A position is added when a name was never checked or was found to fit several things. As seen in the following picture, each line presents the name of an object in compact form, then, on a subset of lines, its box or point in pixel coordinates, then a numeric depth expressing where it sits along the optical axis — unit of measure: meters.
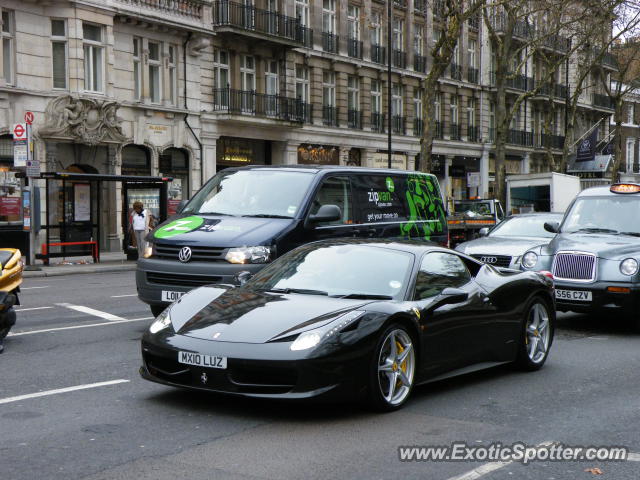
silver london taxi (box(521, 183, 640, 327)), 11.51
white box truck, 40.22
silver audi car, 14.98
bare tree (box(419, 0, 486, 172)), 30.41
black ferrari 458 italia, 6.40
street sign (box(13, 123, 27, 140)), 22.77
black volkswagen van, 10.48
